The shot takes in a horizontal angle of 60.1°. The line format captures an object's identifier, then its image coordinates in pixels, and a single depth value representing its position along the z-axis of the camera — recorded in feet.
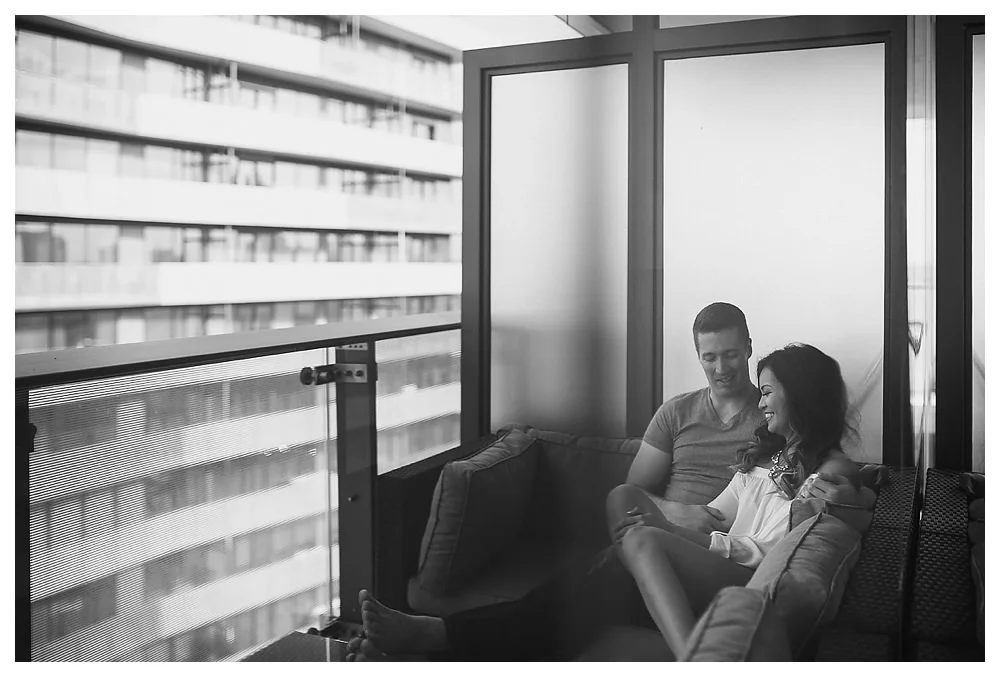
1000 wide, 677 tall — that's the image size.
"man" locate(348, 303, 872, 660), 4.39
